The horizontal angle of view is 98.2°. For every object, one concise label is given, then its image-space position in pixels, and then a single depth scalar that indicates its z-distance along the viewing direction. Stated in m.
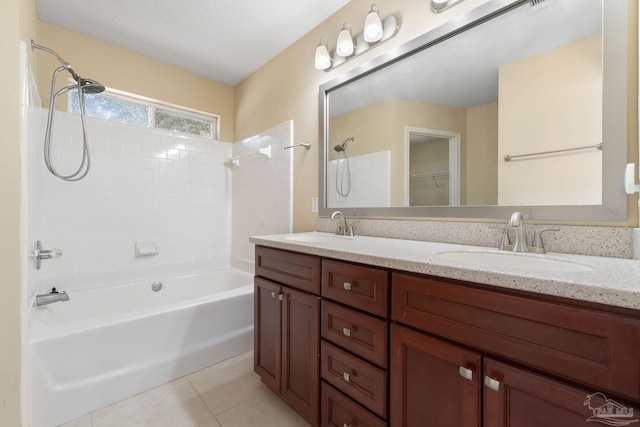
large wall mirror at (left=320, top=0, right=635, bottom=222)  1.00
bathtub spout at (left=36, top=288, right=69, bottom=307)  1.69
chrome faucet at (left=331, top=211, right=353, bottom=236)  1.83
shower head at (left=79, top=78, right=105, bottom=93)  1.69
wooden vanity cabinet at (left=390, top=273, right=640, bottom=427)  0.58
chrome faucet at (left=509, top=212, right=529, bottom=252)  1.05
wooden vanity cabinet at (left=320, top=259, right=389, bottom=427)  1.00
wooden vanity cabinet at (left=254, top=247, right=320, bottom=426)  1.27
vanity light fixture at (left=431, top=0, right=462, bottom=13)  1.39
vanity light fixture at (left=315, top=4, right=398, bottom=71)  1.63
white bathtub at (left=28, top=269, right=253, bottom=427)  1.42
